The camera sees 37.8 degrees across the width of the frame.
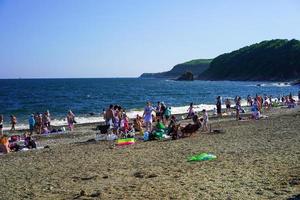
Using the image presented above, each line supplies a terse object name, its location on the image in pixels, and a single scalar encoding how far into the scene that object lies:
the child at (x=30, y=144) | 19.88
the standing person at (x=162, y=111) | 28.46
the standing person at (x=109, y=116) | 23.31
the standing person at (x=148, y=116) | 22.97
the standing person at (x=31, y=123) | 26.92
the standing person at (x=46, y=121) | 28.80
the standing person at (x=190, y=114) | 32.41
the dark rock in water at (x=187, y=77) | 181.02
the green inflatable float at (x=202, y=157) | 13.56
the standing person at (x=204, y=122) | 22.61
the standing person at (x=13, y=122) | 30.28
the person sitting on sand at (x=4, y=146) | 18.64
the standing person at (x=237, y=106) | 29.66
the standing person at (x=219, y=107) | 34.45
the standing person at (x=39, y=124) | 27.64
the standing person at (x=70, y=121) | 28.36
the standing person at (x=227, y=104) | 37.20
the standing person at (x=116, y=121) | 22.38
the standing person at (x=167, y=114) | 28.61
